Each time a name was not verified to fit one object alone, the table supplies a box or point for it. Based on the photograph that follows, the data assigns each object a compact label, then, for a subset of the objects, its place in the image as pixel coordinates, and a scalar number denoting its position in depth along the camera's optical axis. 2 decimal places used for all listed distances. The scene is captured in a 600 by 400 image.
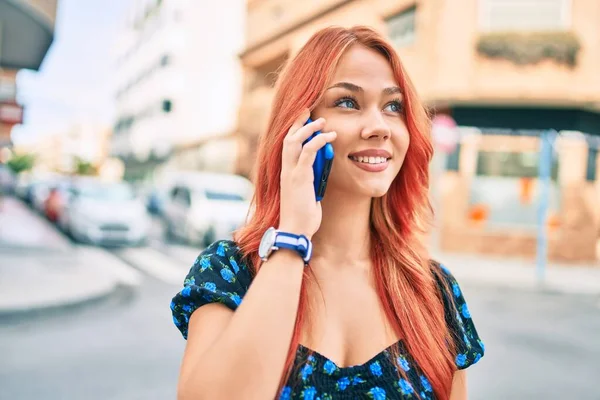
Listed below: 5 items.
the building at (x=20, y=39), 8.91
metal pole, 11.29
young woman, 1.11
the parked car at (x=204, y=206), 14.06
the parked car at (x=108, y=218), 13.91
